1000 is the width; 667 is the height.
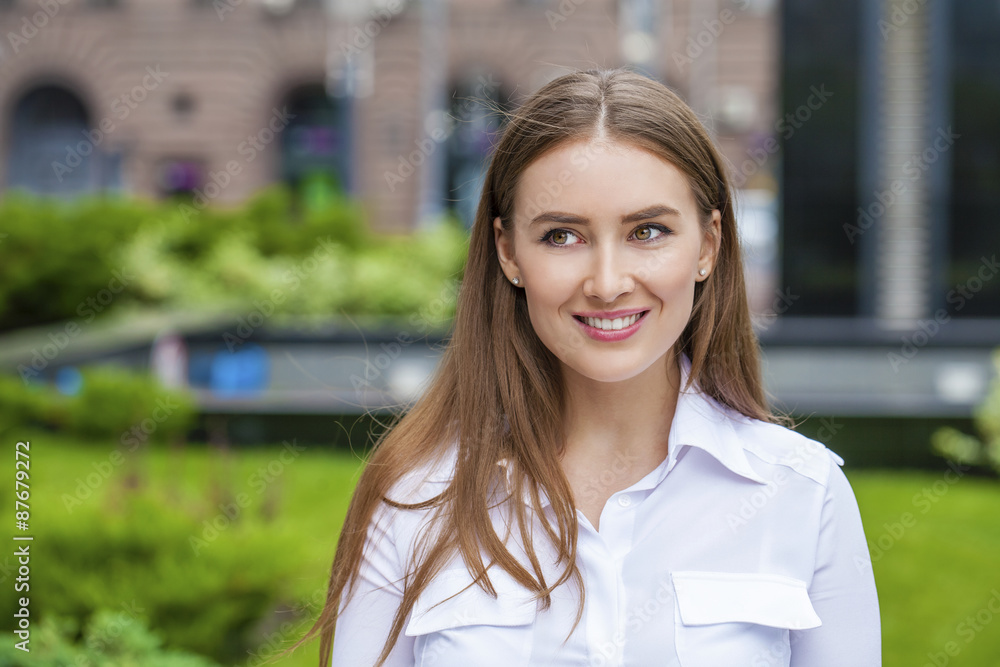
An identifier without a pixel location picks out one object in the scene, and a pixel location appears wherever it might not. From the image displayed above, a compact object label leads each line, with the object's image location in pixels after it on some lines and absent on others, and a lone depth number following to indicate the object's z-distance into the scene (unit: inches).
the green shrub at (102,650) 98.5
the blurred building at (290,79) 911.0
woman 63.0
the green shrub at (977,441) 240.1
